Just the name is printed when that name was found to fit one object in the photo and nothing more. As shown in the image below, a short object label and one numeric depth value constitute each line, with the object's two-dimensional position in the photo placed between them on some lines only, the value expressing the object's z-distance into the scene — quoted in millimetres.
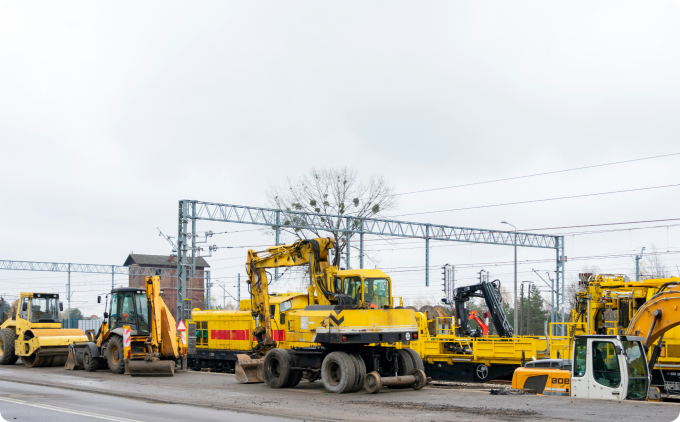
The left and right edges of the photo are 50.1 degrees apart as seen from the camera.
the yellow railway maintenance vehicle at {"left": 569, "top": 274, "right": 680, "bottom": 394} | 19672
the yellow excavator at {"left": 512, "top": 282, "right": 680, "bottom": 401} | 15602
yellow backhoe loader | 24295
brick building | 97775
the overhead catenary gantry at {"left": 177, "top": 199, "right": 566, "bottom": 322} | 39750
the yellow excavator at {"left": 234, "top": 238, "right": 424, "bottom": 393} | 18672
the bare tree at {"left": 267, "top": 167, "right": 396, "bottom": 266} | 53406
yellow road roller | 28266
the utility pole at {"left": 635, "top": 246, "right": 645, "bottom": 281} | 46619
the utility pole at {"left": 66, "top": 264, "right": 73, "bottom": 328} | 74562
